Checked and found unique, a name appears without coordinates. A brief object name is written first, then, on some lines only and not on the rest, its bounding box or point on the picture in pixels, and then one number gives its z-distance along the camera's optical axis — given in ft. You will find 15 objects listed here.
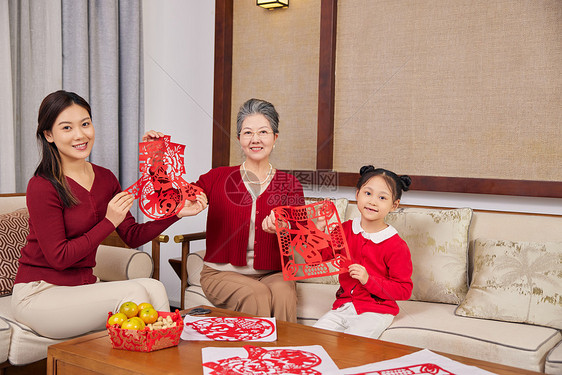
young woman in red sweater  6.18
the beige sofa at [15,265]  6.29
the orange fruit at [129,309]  5.13
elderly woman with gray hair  7.38
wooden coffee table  4.60
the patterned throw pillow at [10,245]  7.52
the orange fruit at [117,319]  4.98
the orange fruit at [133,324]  4.87
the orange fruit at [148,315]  5.06
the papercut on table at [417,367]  4.50
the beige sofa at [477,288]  6.37
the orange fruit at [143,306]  5.21
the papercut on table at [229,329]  5.31
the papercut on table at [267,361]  4.46
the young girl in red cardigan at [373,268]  6.63
